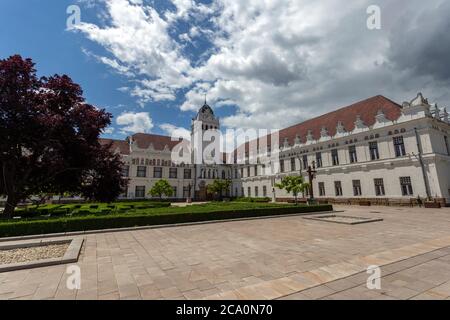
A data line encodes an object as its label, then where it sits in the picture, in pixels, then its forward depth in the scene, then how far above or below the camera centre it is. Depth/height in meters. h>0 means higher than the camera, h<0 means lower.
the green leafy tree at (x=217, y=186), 43.91 +2.36
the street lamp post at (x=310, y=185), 24.57 +1.19
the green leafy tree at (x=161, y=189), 40.84 +1.87
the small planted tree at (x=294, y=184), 25.92 +1.47
